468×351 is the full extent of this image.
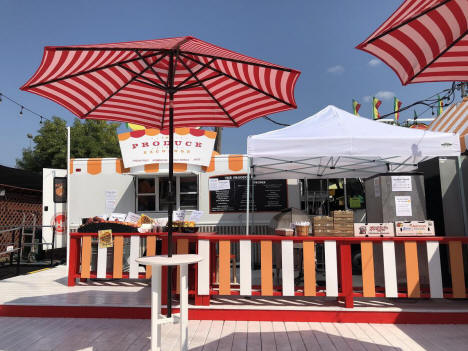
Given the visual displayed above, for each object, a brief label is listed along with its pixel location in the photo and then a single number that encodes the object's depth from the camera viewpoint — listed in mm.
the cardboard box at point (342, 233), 3721
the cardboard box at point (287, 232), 3809
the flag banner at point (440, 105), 13938
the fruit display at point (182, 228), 4676
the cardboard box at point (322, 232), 3791
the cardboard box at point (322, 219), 3807
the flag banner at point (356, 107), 16266
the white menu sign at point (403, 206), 4098
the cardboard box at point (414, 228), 3676
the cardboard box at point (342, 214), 3742
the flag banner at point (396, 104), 16248
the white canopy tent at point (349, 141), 4113
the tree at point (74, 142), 20875
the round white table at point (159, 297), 2332
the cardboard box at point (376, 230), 3674
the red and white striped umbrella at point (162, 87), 2500
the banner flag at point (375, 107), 15969
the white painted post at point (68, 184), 6345
